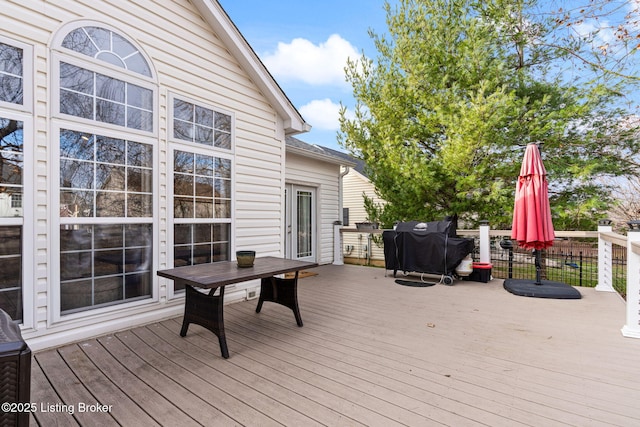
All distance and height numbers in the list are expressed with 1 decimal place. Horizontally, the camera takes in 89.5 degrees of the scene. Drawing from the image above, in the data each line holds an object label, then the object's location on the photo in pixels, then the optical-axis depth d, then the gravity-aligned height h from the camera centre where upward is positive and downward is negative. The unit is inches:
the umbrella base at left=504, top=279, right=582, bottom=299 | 181.3 -43.6
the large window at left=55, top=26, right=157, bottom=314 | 118.6 +17.3
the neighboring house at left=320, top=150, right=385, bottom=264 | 524.7 -1.6
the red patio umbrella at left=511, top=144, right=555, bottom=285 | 176.7 +5.0
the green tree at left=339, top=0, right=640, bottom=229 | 260.5 +84.2
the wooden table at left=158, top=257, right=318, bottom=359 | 107.8 -28.2
